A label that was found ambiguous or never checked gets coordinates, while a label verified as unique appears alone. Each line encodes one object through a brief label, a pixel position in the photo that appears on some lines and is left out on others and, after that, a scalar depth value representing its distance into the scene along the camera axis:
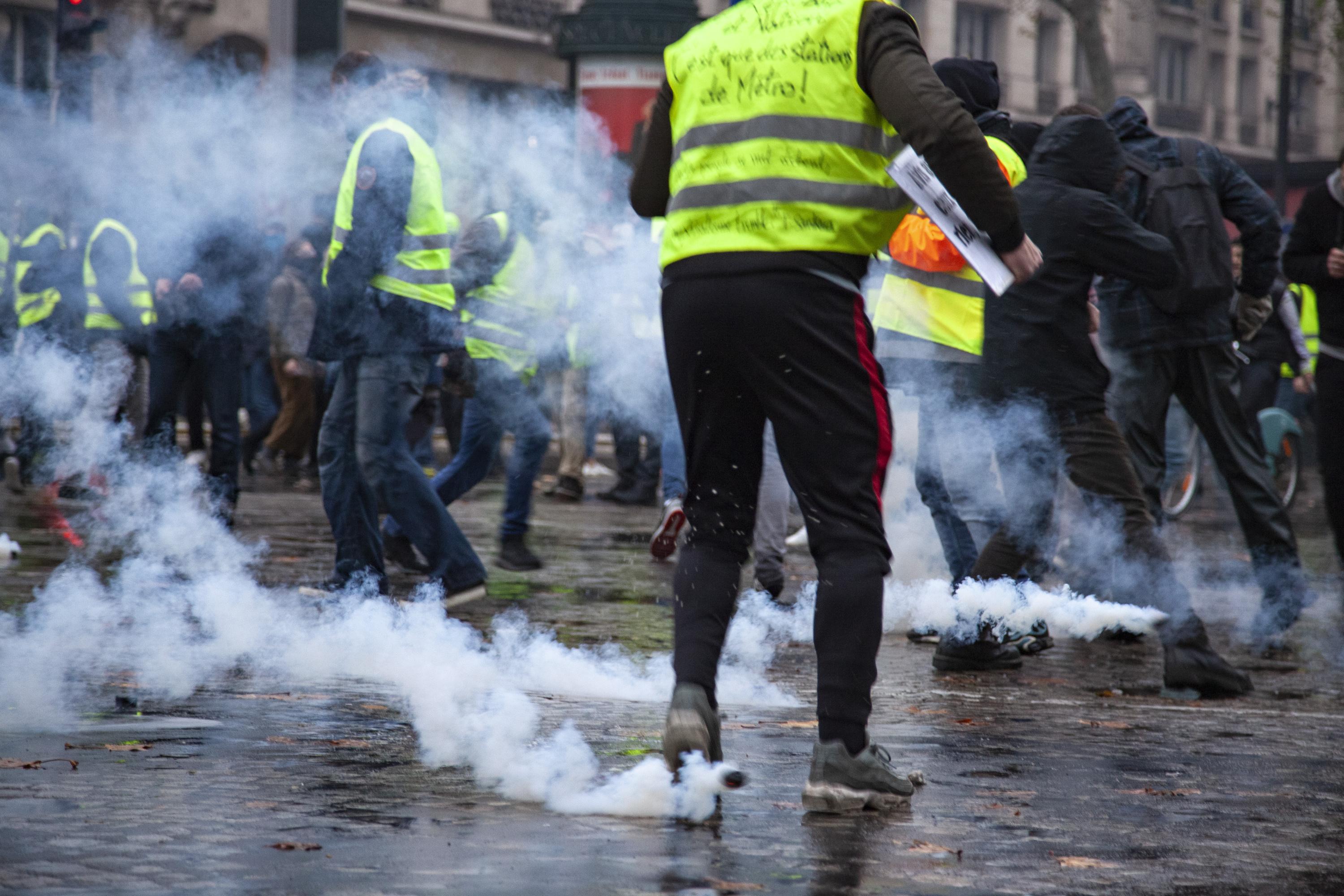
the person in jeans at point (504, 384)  15.81
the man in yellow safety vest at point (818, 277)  7.01
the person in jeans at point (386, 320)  12.83
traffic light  15.42
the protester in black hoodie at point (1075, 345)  10.79
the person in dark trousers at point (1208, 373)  12.86
